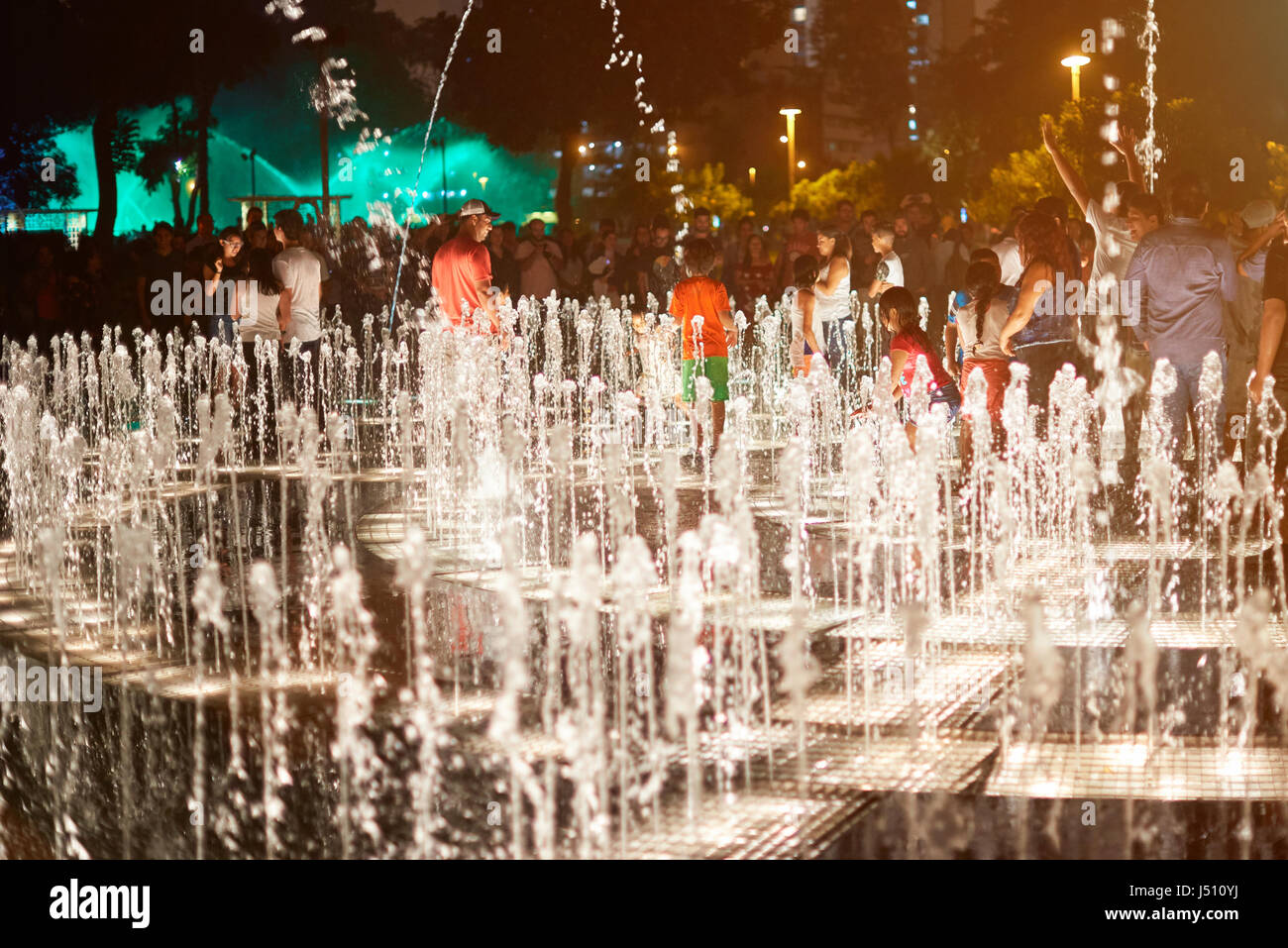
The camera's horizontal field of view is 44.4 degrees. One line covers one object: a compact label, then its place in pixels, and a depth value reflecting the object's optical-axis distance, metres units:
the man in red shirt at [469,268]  10.93
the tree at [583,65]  36.38
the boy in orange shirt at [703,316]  10.70
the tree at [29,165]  36.25
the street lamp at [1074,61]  22.31
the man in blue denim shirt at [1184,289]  8.32
